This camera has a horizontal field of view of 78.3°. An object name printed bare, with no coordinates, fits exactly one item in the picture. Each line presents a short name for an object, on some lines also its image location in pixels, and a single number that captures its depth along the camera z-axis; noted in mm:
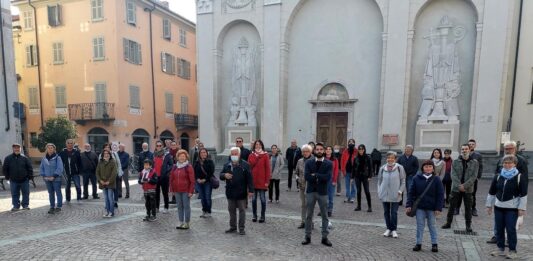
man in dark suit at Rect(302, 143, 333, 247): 5660
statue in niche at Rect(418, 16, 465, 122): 14797
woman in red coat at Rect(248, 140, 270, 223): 7223
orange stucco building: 22562
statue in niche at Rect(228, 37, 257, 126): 18406
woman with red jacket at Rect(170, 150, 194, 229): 6633
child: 7312
